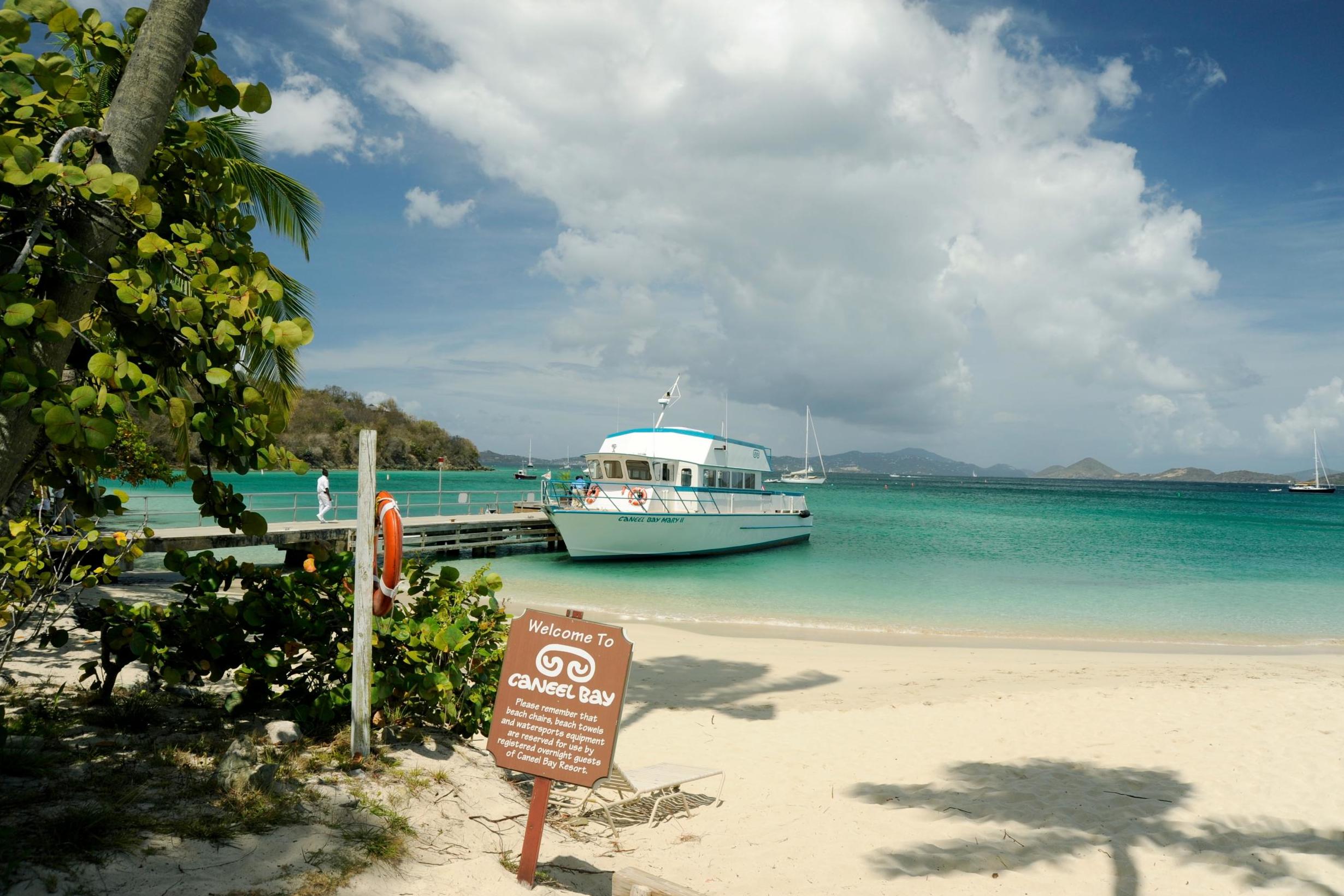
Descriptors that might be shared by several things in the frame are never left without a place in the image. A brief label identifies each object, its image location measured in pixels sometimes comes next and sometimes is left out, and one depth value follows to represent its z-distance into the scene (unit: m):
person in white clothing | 19.14
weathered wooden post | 4.07
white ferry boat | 21.14
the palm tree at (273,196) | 9.23
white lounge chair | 4.58
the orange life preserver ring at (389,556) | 4.04
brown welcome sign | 3.66
